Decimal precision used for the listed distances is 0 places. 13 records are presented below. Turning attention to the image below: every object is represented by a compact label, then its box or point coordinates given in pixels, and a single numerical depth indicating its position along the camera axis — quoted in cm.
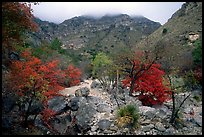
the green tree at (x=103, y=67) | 1884
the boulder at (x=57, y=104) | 1450
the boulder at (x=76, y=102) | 1436
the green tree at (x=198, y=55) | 2156
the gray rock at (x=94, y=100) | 1487
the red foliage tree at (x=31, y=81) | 1128
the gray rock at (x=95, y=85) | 1968
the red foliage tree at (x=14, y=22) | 867
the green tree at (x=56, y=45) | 3216
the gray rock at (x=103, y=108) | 1404
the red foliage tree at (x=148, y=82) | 1567
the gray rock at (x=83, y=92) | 1558
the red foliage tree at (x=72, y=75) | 2203
